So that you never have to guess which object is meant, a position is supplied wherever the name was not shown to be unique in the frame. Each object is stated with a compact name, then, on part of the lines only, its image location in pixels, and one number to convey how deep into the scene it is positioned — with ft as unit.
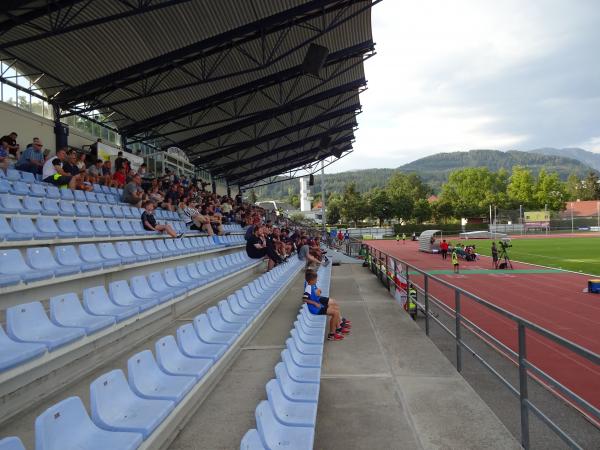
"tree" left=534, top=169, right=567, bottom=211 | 246.06
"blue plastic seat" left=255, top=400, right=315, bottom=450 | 7.61
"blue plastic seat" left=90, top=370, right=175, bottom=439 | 7.63
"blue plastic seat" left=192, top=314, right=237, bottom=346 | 13.48
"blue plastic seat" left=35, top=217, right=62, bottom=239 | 18.18
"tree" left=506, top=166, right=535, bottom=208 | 249.34
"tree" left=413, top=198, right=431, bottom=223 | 231.50
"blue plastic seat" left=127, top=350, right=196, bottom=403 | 9.19
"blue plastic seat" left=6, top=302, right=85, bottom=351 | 10.08
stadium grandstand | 9.86
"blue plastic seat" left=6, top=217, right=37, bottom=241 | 16.22
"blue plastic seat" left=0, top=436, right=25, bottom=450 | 5.11
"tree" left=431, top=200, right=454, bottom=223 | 236.02
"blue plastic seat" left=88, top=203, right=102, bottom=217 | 25.29
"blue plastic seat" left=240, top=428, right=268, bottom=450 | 6.45
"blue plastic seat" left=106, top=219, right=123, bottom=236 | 23.79
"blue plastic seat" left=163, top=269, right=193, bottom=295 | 18.81
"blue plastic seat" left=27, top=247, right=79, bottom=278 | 14.73
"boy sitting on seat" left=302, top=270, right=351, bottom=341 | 20.68
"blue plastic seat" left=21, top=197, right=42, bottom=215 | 20.12
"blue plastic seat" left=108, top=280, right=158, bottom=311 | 14.96
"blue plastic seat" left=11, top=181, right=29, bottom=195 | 21.48
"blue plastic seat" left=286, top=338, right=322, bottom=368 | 12.85
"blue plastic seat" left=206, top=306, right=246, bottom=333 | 15.07
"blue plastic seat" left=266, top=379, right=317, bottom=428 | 9.09
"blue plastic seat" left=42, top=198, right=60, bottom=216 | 21.19
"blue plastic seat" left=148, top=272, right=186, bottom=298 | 17.78
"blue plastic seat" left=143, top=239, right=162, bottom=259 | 22.33
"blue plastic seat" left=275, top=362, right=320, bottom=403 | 10.42
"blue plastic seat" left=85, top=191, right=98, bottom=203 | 27.52
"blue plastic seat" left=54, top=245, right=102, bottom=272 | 16.31
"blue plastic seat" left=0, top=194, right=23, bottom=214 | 18.84
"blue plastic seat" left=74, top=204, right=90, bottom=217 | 23.98
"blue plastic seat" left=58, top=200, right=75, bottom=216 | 22.49
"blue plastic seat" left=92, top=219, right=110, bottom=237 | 22.34
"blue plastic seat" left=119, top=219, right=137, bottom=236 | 25.12
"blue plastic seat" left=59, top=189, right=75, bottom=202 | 25.35
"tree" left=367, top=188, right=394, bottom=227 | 227.40
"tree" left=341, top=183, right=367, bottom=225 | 231.09
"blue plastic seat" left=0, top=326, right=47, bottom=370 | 8.60
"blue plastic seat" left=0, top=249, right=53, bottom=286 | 12.80
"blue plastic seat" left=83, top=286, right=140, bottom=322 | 13.34
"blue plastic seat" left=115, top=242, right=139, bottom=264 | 19.67
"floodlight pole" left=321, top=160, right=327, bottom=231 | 119.88
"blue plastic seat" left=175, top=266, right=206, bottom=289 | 20.48
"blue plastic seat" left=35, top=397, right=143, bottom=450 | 6.11
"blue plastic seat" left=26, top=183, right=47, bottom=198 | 22.77
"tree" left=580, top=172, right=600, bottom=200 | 349.41
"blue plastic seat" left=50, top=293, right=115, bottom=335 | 11.80
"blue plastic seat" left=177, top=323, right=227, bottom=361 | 11.92
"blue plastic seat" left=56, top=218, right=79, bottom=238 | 19.55
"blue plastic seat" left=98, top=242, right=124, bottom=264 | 18.76
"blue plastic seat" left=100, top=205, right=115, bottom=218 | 26.63
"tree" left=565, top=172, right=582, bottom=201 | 367.25
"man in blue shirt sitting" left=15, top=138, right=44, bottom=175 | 27.84
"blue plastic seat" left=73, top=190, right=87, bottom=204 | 26.55
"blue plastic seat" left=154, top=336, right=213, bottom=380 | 10.52
